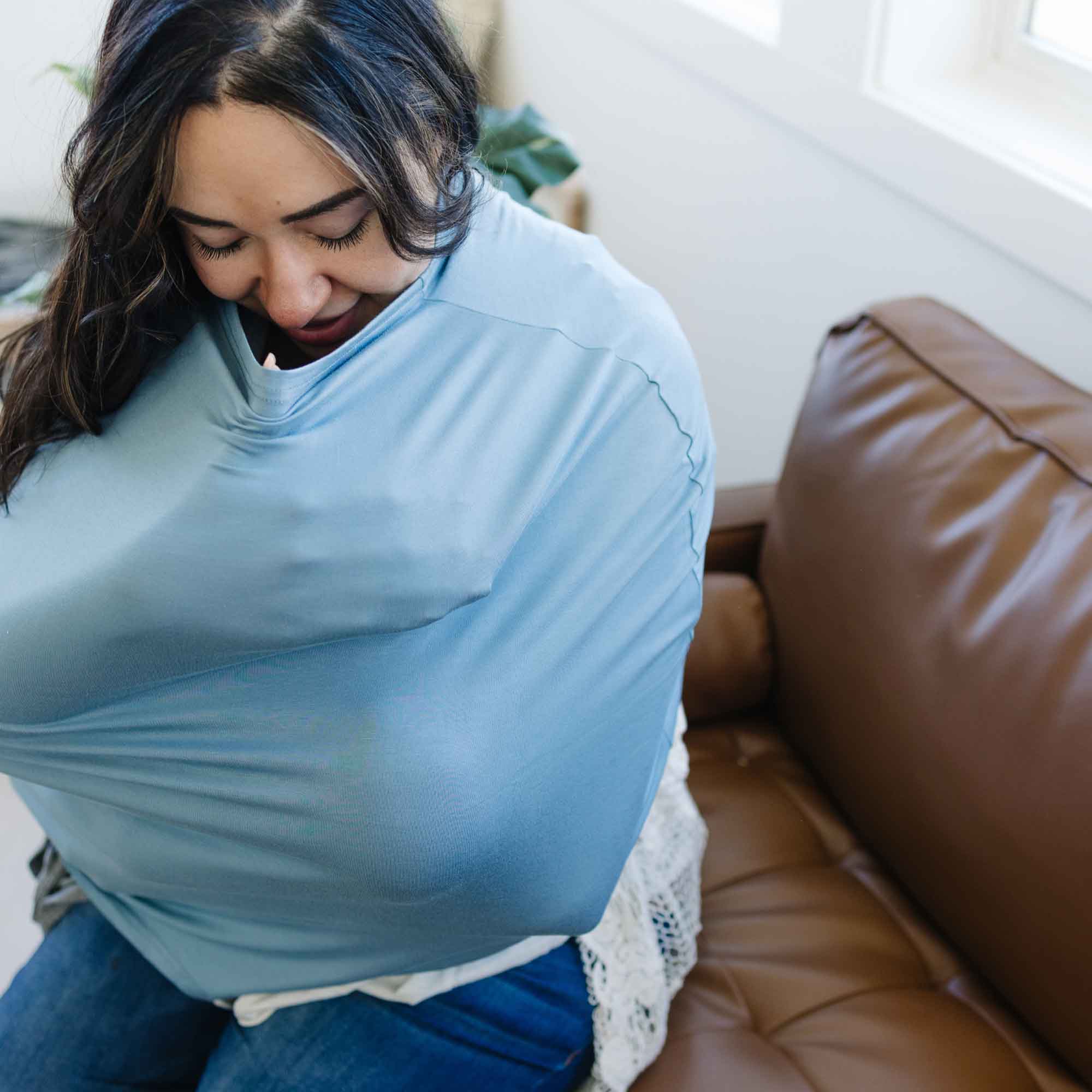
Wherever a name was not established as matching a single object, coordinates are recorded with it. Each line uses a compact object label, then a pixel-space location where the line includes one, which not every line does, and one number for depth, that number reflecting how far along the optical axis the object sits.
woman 0.74
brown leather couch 0.92
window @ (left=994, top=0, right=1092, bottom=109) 1.30
